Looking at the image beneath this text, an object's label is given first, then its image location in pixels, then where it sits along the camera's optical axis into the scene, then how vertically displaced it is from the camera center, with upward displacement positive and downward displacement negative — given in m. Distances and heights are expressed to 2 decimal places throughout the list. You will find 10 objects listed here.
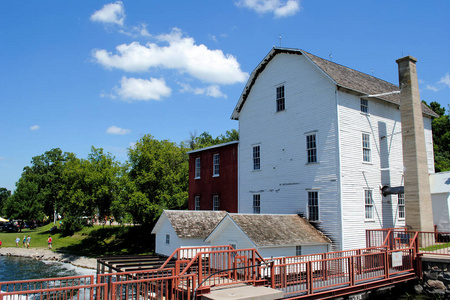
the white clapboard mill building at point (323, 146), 18.91 +3.58
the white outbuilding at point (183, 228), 22.06 -1.21
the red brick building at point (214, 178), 26.17 +2.35
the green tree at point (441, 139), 38.00 +7.62
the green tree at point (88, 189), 38.81 +2.10
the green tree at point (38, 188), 64.00 +3.72
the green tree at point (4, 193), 126.01 +5.46
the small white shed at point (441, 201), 20.52 +0.42
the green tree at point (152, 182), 35.78 +2.67
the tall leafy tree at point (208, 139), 60.27 +11.89
